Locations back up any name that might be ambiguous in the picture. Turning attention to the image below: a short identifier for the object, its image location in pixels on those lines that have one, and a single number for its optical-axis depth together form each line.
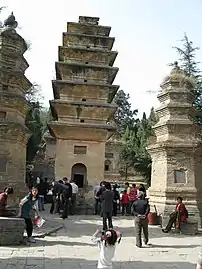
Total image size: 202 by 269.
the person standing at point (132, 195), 11.75
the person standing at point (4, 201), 6.86
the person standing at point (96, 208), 12.10
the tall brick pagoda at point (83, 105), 14.08
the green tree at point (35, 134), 22.09
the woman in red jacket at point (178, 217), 8.36
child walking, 3.78
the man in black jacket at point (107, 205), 7.58
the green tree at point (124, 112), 41.76
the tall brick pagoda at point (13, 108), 8.92
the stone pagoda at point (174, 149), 9.52
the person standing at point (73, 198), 11.54
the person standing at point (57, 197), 10.19
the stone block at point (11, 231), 6.24
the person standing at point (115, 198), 11.58
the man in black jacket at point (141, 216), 6.73
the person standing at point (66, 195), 9.86
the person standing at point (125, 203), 11.85
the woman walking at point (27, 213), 6.64
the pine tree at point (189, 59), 21.61
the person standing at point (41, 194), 11.35
